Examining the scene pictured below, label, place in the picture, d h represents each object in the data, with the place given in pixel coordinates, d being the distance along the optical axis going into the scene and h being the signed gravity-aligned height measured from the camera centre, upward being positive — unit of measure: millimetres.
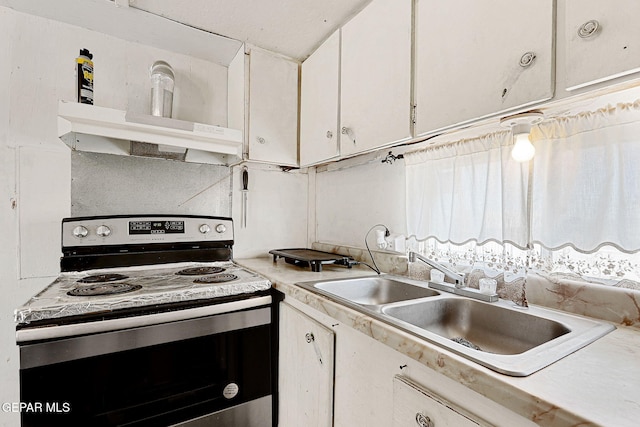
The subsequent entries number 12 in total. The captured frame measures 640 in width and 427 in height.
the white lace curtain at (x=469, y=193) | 1098 +94
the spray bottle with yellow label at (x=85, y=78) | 1343 +610
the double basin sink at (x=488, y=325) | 632 -323
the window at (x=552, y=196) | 864 +70
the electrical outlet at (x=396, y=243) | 1514 -147
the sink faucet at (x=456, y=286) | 1078 -287
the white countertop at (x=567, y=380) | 463 -303
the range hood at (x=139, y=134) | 1234 +354
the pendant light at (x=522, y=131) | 879 +275
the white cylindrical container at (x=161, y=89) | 1547 +646
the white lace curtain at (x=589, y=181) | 852 +110
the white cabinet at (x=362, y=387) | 625 -468
